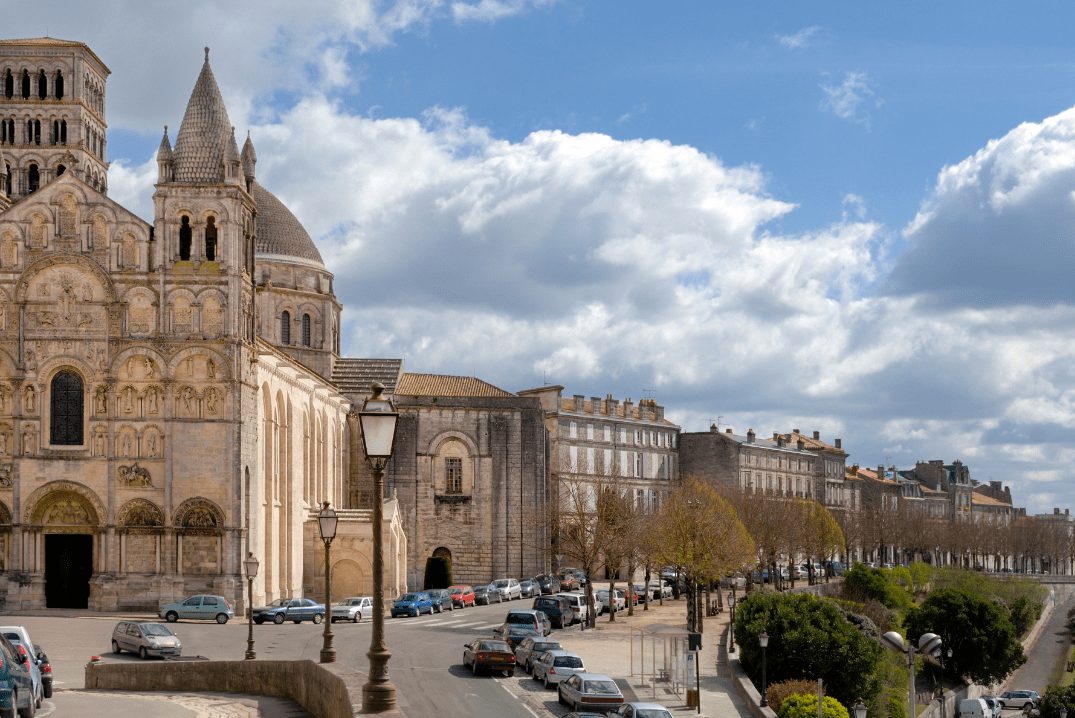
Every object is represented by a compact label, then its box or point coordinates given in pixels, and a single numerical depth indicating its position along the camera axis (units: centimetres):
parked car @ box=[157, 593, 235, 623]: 5456
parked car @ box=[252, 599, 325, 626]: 5487
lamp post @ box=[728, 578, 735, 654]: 5076
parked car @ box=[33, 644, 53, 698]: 3000
